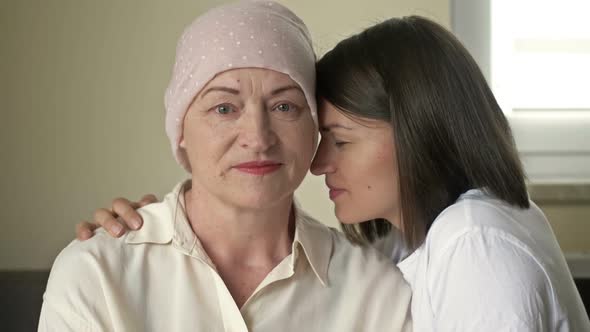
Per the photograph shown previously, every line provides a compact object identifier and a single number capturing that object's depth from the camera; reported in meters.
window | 1.86
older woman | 1.28
